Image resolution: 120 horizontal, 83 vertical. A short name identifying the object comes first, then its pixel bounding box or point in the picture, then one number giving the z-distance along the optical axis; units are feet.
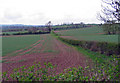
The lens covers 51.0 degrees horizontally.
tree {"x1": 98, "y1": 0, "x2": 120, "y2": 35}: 21.66
